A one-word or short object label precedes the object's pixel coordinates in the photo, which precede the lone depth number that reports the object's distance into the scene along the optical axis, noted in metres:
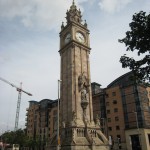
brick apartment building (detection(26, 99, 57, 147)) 108.00
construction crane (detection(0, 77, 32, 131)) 112.70
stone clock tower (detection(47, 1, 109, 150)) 39.97
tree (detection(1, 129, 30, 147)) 88.81
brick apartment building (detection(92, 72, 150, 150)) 71.19
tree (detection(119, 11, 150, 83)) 19.67
